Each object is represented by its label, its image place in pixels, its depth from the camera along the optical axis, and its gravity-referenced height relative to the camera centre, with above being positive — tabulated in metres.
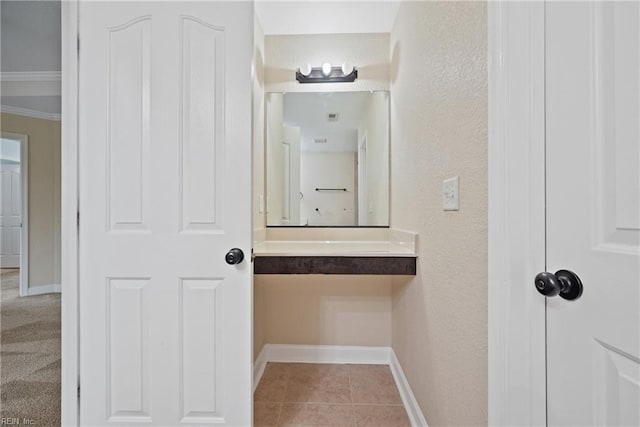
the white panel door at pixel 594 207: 0.55 +0.01
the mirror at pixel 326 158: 2.15 +0.43
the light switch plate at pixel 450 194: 0.99 +0.07
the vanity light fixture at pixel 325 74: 2.08 +1.03
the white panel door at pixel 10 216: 5.58 -0.10
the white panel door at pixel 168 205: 1.24 +0.03
